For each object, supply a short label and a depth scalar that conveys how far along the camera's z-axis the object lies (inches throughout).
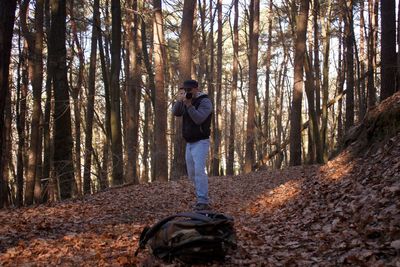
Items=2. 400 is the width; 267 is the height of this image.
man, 267.6
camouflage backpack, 170.9
